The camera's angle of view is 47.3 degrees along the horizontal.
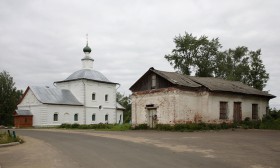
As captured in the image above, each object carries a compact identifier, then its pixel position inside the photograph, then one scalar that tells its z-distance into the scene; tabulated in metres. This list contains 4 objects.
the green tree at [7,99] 51.41
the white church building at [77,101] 42.00
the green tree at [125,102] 67.60
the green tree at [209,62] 45.72
